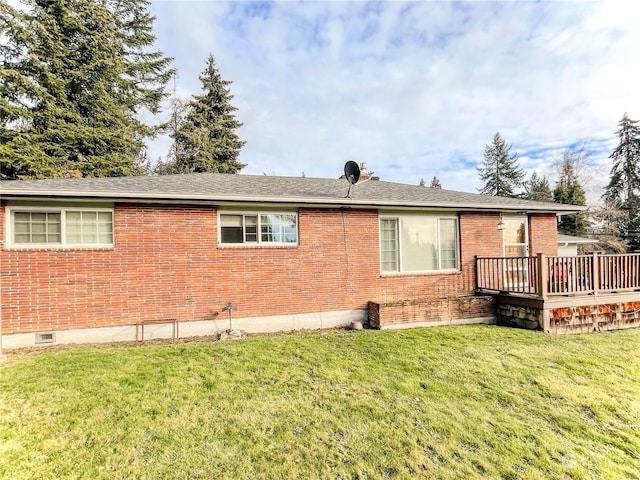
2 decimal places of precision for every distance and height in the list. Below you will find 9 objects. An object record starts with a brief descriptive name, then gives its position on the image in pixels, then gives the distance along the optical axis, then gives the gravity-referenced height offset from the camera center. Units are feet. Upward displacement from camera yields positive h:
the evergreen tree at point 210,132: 75.15 +28.42
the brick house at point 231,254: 20.20 -0.82
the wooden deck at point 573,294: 25.09 -5.11
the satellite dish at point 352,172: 27.99 +6.33
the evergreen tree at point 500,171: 119.34 +25.82
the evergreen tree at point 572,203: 80.79 +8.17
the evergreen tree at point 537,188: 104.94 +17.59
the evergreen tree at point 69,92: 51.31 +28.47
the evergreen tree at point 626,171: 93.66 +19.51
